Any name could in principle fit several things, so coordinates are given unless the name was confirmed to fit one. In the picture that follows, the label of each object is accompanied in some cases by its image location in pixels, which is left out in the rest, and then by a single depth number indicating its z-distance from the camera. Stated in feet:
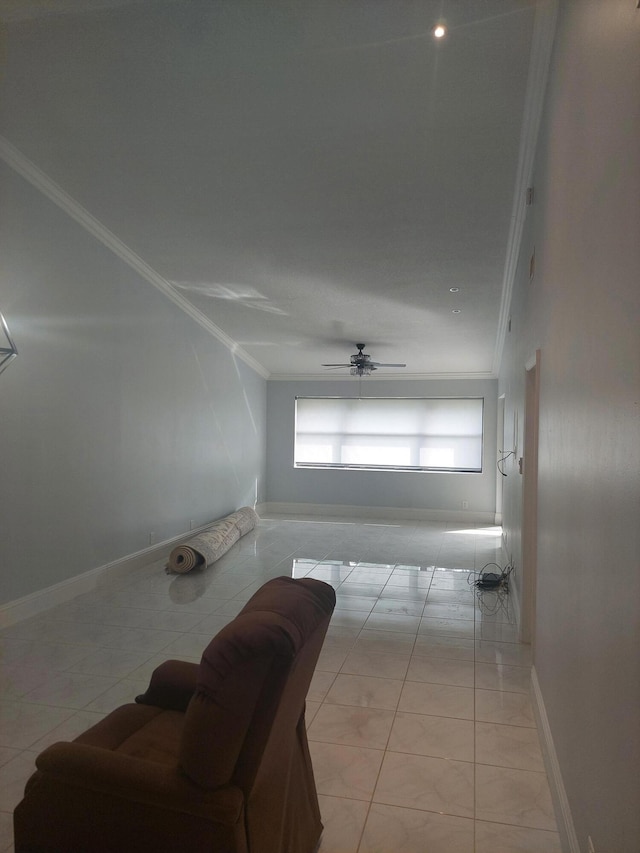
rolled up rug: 19.67
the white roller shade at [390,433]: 32.83
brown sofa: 4.57
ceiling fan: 26.63
